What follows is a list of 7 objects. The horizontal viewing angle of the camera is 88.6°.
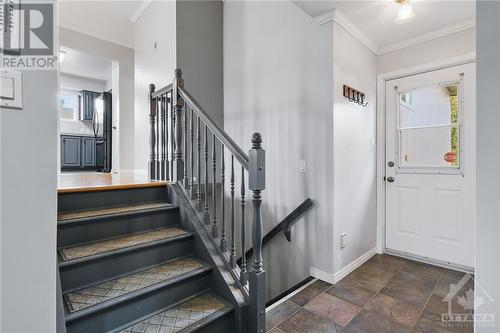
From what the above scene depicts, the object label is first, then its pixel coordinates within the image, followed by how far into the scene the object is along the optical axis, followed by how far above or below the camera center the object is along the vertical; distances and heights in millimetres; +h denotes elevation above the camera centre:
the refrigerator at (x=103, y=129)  5461 +826
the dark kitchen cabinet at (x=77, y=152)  6363 +346
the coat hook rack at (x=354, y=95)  2557 +729
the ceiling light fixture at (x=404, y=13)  2069 +1242
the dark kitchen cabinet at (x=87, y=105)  6746 +1606
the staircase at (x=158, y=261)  1392 -617
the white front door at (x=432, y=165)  2621 +3
